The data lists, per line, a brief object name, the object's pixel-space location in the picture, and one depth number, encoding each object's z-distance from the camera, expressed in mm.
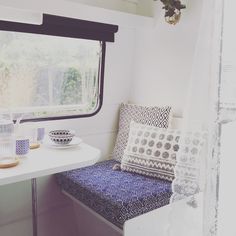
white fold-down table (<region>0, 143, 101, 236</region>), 1396
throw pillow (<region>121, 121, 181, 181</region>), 2031
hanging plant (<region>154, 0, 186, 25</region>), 2188
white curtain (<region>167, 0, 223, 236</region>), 874
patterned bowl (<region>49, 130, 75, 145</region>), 1854
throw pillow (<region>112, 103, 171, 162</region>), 2344
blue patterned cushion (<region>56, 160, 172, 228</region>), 1723
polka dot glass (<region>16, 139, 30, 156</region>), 1646
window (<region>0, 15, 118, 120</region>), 2076
